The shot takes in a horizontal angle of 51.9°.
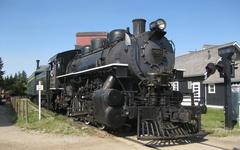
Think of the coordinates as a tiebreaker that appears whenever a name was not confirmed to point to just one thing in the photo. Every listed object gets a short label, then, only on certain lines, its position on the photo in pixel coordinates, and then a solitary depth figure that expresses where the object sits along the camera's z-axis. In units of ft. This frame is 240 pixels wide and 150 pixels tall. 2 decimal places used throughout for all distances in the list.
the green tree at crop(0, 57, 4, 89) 140.37
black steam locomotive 25.25
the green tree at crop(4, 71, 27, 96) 145.18
